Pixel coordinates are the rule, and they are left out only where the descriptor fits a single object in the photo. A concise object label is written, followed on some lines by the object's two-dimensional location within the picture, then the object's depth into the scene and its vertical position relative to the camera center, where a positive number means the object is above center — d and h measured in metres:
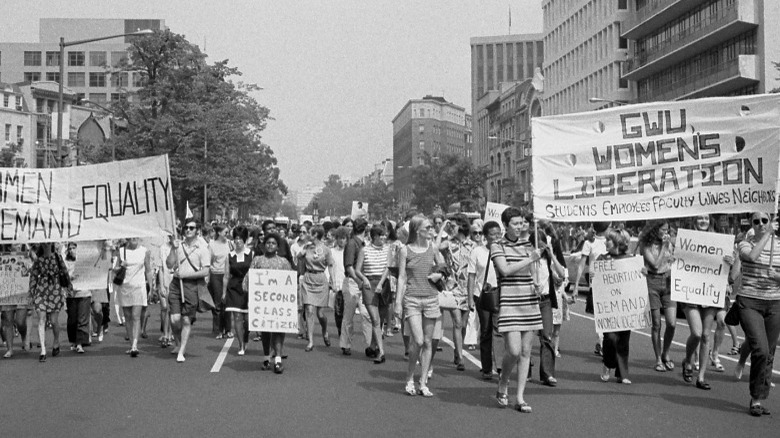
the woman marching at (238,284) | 13.55 -0.51
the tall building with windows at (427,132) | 179.88 +23.26
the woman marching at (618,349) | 10.77 -1.23
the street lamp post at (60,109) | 25.75 +4.14
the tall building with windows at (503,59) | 153.00 +31.63
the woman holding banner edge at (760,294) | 9.02 -0.51
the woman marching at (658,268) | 11.42 -0.29
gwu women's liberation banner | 9.57 +0.92
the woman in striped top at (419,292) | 10.12 -0.50
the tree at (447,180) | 81.81 +6.00
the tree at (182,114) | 43.09 +6.53
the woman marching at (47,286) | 13.30 -0.50
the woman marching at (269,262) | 12.30 -0.17
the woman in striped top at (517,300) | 9.09 -0.54
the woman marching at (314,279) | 14.45 -0.47
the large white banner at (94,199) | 13.04 +0.76
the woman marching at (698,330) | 10.58 -0.99
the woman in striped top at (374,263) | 13.38 -0.22
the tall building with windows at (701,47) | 47.16 +11.37
